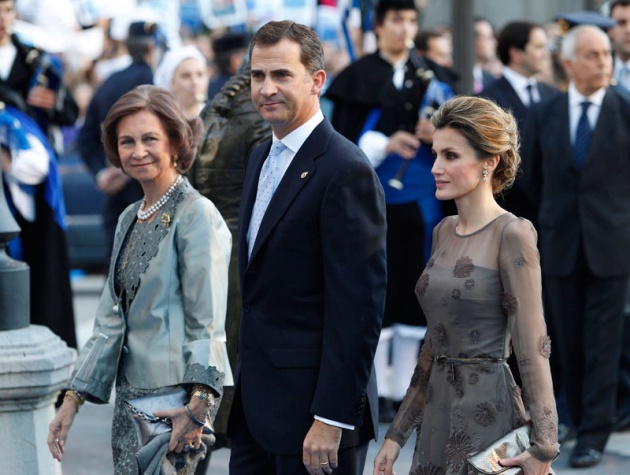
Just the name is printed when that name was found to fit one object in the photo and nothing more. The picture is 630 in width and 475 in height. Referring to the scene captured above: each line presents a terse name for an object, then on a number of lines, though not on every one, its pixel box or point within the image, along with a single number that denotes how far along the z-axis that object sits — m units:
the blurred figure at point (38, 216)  11.22
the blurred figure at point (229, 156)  8.43
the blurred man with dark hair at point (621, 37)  12.91
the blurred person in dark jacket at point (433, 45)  15.26
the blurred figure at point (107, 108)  13.96
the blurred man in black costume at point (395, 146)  11.88
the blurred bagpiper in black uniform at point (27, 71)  12.41
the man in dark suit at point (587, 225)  10.55
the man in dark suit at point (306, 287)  5.56
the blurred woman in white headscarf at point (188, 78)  11.35
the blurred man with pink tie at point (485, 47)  19.99
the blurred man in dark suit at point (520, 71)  11.90
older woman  6.10
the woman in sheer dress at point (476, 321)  5.61
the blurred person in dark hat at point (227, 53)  15.41
